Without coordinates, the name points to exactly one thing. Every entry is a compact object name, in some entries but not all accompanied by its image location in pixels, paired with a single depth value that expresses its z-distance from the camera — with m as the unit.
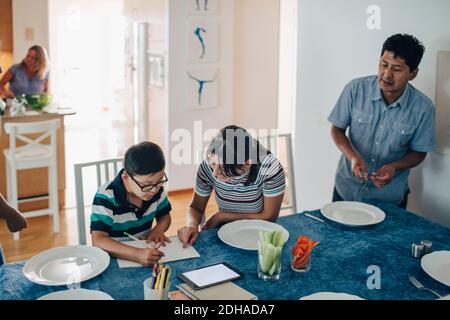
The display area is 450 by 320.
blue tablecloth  1.71
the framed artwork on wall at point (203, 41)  4.88
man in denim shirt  2.58
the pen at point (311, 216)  2.33
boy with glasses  1.96
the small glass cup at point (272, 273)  1.77
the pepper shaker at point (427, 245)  2.01
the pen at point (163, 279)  1.56
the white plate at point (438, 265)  1.82
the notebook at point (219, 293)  1.64
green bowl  4.50
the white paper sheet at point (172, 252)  1.86
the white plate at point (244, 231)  2.05
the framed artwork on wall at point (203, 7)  4.81
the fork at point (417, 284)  1.75
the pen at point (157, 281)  1.56
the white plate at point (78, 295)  1.59
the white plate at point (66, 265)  1.73
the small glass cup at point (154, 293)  1.55
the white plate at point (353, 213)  2.30
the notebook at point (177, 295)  1.64
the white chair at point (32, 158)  3.90
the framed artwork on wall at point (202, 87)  5.00
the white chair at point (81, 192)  2.33
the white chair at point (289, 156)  2.92
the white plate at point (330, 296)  1.64
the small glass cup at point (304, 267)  1.85
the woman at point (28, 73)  5.21
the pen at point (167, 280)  1.56
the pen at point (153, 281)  1.57
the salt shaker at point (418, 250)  2.00
